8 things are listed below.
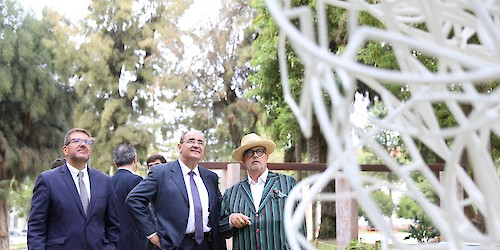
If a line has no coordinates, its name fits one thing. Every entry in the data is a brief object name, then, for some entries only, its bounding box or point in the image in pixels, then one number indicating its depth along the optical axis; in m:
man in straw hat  4.89
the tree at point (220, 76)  22.59
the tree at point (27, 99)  24.47
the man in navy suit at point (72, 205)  4.93
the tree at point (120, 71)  24.73
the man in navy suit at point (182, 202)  4.99
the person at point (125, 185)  6.57
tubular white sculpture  0.95
